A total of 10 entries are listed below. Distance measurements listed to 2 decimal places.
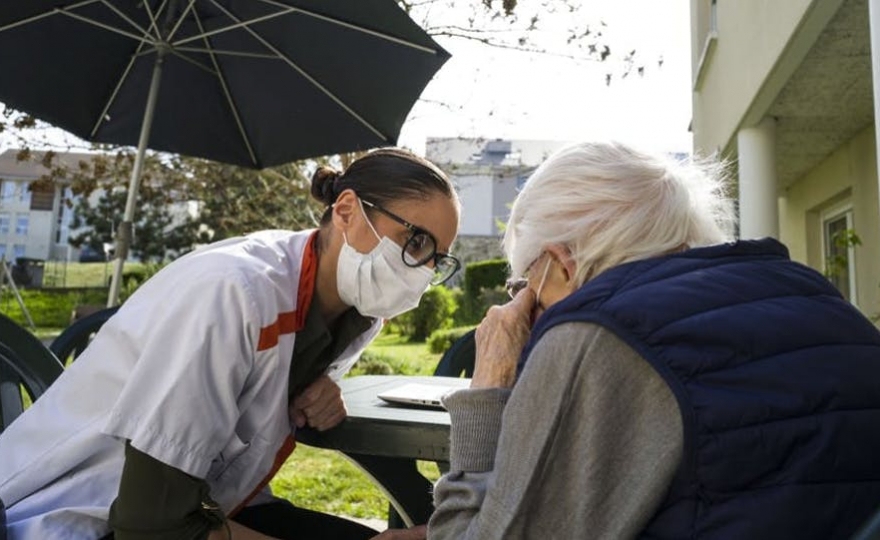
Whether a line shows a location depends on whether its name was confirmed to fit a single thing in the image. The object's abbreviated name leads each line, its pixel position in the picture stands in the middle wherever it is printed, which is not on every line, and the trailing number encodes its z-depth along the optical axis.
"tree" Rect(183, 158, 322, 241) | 10.01
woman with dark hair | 1.48
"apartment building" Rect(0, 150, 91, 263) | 60.28
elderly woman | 1.01
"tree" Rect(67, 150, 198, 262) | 8.55
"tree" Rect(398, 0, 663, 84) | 7.73
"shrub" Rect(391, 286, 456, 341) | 16.18
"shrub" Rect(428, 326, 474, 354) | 12.74
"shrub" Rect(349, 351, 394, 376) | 9.51
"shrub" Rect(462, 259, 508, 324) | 18.67
